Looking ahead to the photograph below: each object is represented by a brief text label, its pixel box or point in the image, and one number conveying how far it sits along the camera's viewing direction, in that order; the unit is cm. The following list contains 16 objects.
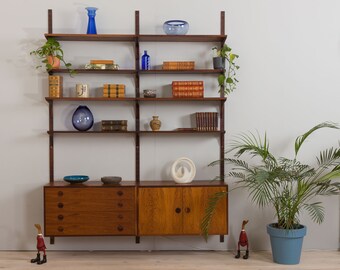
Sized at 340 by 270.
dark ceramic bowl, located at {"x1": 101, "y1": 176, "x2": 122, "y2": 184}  457
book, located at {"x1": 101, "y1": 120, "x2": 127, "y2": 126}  467
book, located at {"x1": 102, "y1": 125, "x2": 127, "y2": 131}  467
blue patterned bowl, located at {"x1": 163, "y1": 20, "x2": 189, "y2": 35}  464
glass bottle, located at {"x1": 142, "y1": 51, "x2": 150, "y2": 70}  470
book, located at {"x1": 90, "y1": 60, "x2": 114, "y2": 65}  466
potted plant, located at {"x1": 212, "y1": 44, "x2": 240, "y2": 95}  465
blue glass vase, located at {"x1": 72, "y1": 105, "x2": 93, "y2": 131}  468
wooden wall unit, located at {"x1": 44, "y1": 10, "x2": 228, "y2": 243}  446
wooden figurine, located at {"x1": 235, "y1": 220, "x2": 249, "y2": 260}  454
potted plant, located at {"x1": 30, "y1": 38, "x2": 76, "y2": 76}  458
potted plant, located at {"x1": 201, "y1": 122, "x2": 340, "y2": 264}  431
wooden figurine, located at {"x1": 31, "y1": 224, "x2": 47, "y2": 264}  439
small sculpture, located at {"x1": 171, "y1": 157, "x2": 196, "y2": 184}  464
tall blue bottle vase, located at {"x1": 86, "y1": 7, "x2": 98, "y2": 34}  466
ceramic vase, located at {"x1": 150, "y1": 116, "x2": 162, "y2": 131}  469
